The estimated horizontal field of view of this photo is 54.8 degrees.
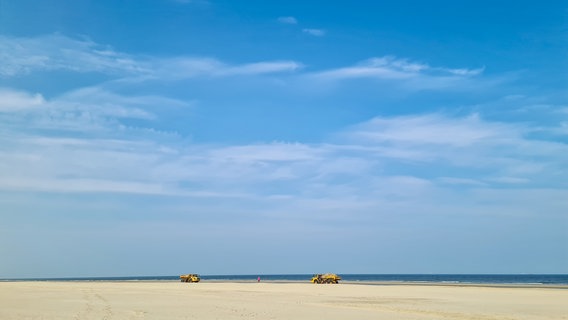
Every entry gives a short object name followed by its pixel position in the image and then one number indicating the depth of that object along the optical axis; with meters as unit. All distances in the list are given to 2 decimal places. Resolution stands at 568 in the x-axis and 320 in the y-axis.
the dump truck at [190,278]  94.88
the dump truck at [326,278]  84.56
